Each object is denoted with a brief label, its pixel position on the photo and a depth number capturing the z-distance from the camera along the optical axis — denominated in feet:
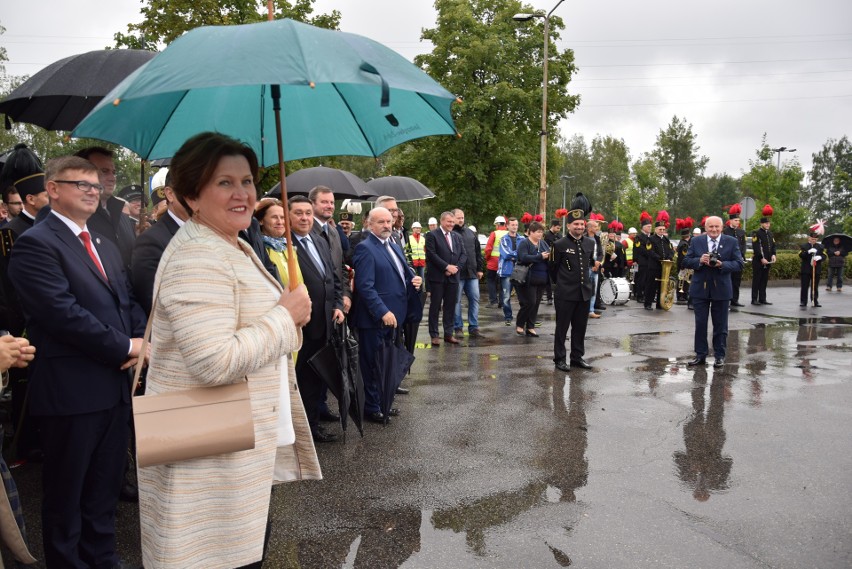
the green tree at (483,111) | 101.09
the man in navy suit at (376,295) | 21.42
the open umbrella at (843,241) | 72.08
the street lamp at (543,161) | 81.05
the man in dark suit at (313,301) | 18.51
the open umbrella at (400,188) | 36.91
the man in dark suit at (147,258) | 11.90
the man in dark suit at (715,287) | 30.40
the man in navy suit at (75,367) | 10.29
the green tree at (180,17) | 64.03
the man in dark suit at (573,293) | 29.50
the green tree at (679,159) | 252.21
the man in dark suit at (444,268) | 36.42
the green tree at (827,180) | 311.06
